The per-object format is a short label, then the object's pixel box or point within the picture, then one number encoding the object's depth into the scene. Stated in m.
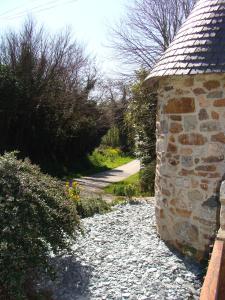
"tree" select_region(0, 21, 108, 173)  17.72
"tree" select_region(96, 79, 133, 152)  19.52
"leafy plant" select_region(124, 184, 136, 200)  10.44
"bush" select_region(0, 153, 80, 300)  4.35
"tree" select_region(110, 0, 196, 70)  18.64
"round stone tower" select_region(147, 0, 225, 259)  5.31
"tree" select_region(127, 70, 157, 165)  13.21
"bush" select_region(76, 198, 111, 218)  8.89
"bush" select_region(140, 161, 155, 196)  12.41
